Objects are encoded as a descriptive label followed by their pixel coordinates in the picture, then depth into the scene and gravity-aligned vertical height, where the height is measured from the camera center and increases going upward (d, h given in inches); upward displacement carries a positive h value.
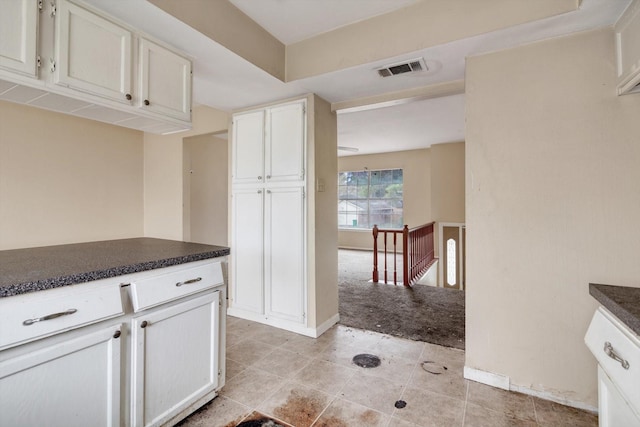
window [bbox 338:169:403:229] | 302.0 +18.7
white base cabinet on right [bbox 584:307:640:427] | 35.9 -20.4
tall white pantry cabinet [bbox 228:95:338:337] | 110.3 +0.0
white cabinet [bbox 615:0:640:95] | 58.3 +35.3
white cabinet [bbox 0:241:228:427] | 40.7 -23.0
